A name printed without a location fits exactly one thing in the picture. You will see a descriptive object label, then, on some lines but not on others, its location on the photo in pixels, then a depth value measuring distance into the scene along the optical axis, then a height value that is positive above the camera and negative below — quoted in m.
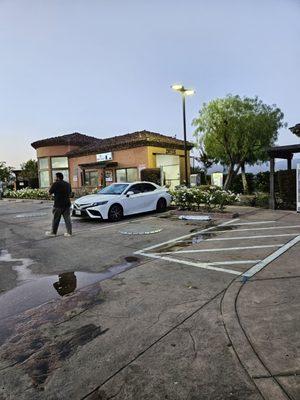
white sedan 11.84 -0.63
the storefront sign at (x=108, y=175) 28.39 +0.90
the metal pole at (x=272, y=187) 14.40 -0.36
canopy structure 13.80 +1.20
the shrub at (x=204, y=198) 13.07 -0.67
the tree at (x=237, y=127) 20.55 +3.44
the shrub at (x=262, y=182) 21.78 -0.17
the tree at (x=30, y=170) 42.88 +2.45
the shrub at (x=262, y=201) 15.76 -1.07
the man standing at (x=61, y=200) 9.28 -0.36
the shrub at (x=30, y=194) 27.53 -0.50
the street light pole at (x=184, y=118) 17.49 +3.53
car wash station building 26.27 +2.45
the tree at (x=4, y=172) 45.43 +2.44
